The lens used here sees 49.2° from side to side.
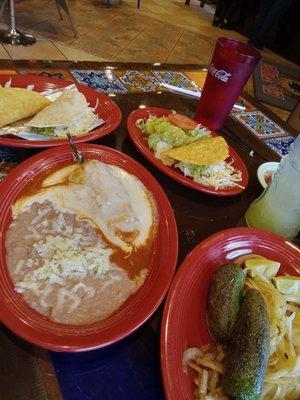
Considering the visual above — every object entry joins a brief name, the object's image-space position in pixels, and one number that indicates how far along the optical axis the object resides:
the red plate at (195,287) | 0.49
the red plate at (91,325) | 0.48
